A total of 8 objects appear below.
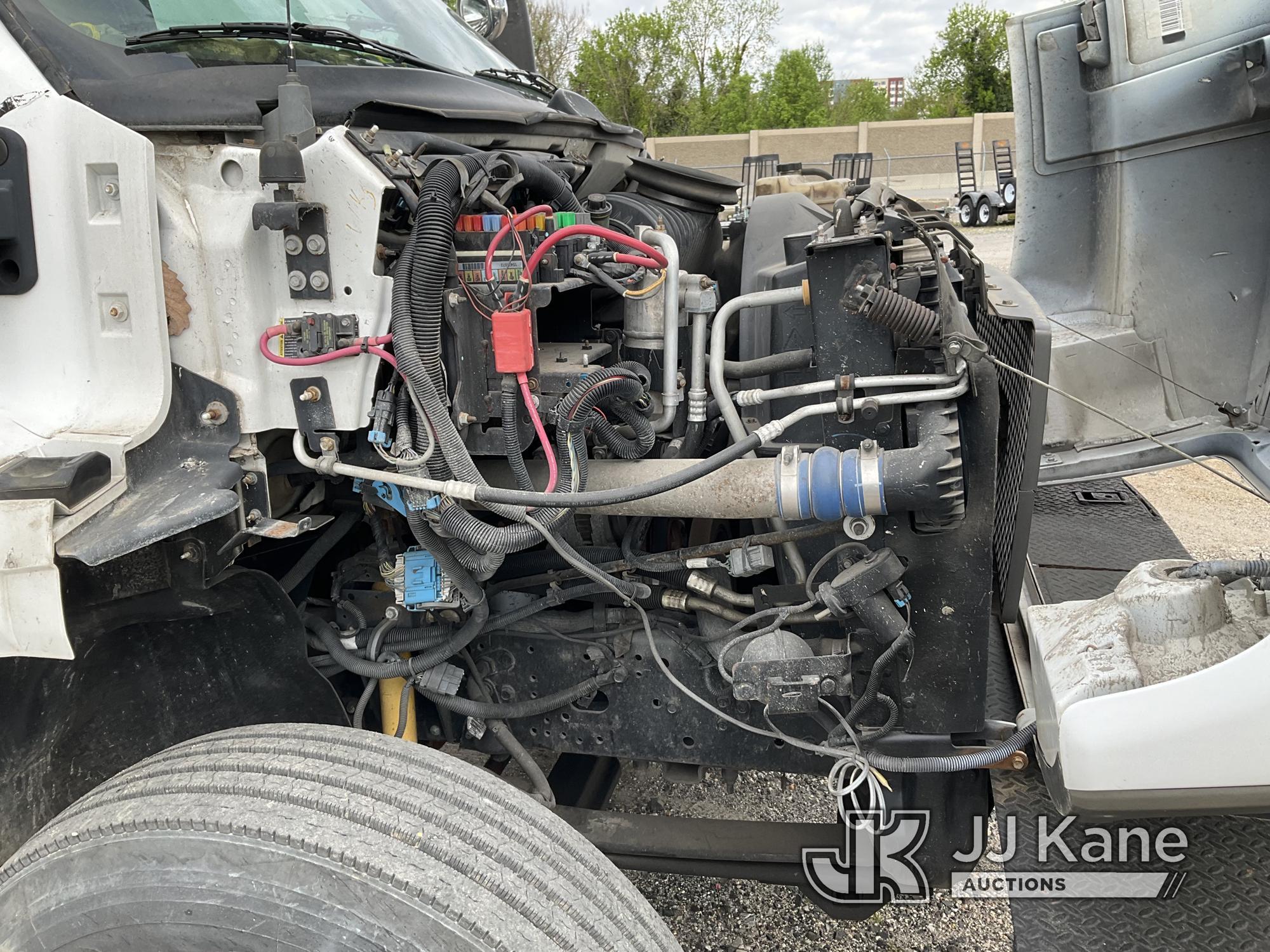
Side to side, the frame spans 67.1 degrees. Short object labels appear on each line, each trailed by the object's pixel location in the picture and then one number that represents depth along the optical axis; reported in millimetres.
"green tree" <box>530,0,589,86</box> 28219
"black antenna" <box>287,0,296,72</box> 1803
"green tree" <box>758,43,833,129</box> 50094
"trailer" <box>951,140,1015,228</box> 21047
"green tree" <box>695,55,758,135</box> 47062
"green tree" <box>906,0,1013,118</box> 46188
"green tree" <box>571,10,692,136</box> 43500
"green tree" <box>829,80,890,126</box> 53344
